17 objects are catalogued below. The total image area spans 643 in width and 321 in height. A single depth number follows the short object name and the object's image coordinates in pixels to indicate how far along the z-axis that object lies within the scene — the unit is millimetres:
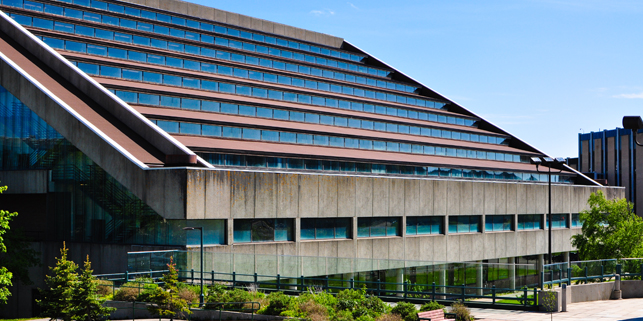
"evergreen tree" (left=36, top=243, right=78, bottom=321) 28656
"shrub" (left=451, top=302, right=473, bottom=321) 25156
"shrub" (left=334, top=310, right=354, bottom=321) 24448
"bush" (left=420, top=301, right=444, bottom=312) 25750
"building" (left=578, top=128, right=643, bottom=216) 102250
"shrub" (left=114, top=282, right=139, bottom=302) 30719
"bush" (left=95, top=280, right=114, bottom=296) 32125
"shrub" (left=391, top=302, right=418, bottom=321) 24625
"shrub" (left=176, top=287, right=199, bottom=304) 29867
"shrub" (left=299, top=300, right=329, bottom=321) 25141
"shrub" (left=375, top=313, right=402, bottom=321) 24516
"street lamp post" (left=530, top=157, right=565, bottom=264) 44594
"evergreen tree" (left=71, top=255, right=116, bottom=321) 28188
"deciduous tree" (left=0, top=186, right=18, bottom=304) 35188
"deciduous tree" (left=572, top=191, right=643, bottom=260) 51156
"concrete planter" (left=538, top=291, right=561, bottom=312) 27344
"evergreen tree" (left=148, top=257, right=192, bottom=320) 26609
